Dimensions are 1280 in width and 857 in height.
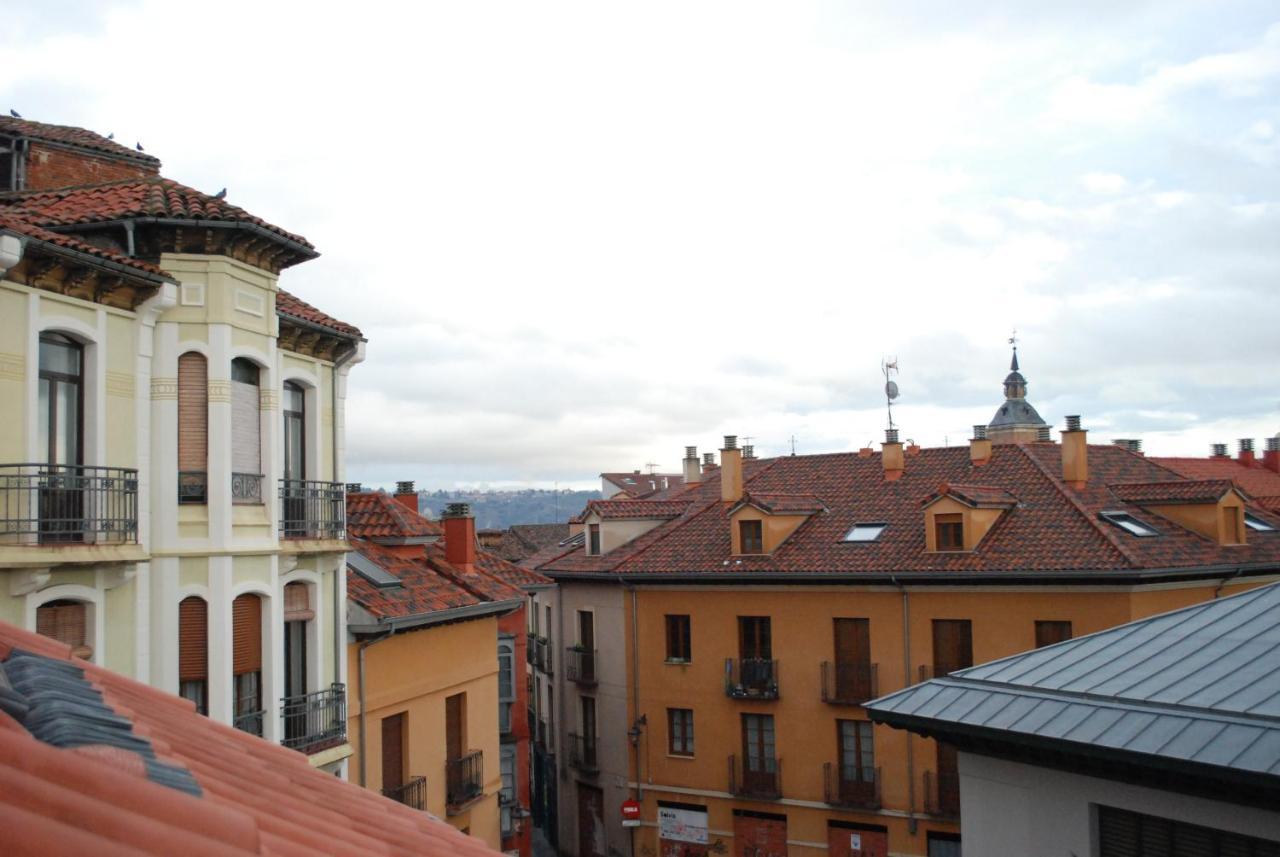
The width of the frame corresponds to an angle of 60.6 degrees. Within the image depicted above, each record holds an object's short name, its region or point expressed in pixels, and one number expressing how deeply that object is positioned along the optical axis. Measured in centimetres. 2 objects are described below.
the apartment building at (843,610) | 2741
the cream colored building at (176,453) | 1215
